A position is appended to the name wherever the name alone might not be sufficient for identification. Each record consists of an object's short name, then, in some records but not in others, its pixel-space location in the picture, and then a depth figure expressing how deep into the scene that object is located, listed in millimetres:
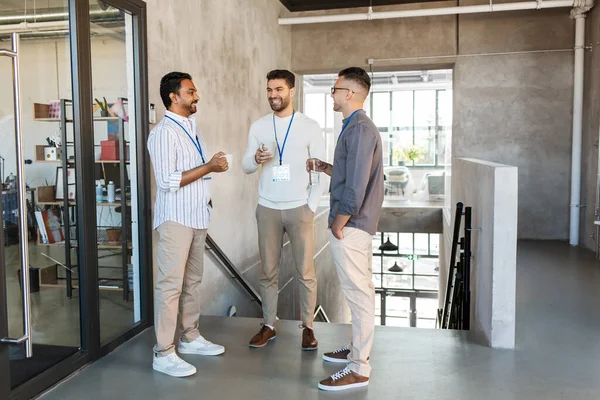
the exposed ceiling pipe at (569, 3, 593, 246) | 7293
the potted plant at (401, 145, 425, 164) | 18391
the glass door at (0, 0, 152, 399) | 2605
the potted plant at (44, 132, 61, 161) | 3061
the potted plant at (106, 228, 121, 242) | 3555
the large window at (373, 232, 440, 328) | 17797
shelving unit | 3023
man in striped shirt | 2896
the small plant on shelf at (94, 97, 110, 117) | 3451
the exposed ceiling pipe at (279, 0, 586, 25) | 6945
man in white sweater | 3383
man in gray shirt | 2727
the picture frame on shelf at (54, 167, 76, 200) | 3080
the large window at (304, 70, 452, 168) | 18156
